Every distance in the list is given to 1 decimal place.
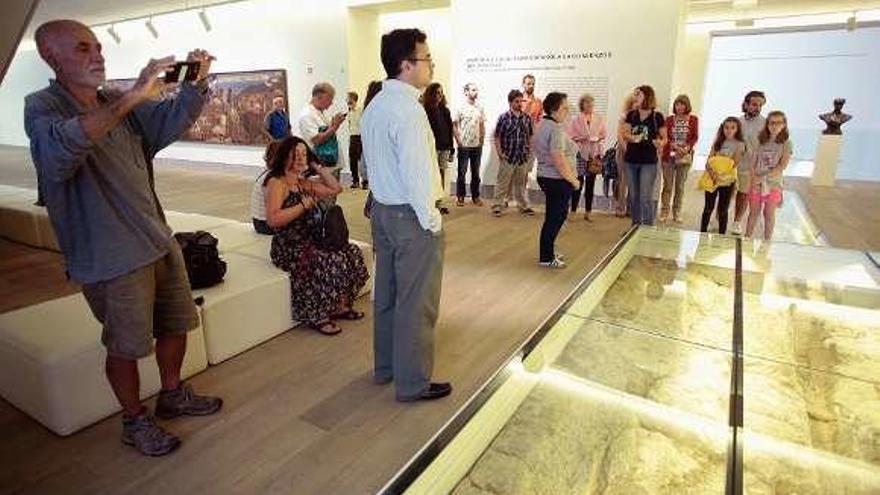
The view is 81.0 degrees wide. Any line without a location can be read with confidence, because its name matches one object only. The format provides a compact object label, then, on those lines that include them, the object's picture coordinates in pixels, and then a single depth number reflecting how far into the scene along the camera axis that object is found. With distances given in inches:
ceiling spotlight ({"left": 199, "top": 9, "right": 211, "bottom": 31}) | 414.3
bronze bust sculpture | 396.2
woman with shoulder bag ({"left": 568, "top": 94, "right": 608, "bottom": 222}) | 270.4
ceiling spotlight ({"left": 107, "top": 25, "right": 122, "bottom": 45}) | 512.1
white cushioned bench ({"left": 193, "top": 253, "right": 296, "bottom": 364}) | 118.0
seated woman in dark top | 128.3
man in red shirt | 280.4
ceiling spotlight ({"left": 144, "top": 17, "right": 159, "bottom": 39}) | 450.9
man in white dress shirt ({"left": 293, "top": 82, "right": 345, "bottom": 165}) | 195.0
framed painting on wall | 433.1
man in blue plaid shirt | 266.8
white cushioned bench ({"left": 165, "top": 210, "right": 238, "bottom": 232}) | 185.6
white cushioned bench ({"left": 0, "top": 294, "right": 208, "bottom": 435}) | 91.0
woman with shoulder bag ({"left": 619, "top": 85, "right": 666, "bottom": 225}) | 218.7
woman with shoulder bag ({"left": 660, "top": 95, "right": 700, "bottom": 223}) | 251.1
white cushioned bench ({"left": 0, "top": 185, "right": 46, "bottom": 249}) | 213.0
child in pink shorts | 201.0
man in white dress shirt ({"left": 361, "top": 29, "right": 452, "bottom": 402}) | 88.8
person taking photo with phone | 62.9
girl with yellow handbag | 212.7
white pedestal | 390.0
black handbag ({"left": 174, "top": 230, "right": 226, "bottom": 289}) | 120.3
